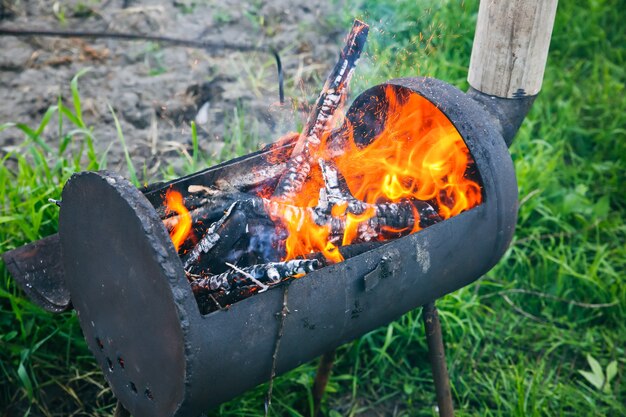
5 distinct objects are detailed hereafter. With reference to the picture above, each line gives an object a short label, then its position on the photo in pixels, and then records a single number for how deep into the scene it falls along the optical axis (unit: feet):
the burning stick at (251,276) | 6.05
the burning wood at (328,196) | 6.34
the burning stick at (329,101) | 7.55
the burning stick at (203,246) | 6.31
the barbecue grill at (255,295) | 5.41
